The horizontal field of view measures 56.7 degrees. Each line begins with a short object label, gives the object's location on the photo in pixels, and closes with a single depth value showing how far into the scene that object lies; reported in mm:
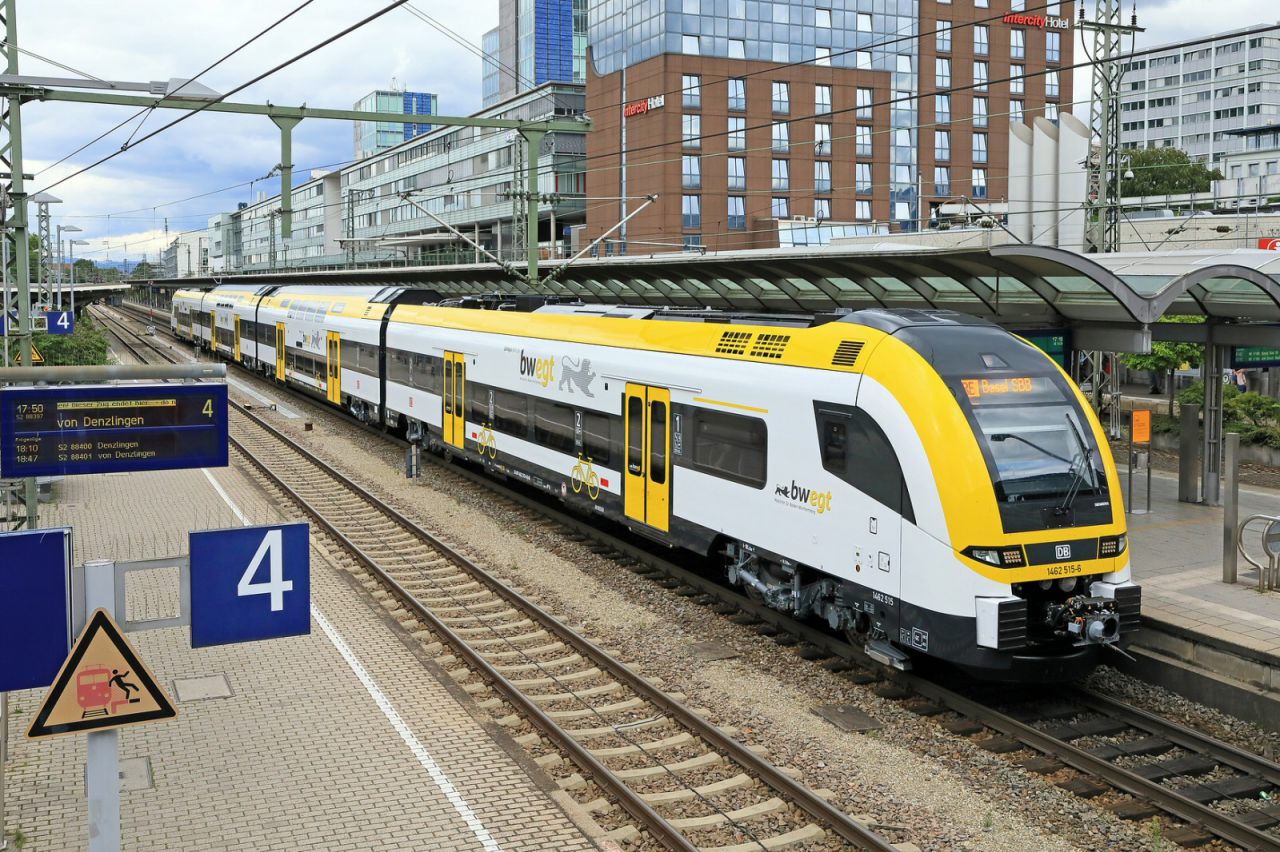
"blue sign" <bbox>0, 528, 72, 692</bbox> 5059
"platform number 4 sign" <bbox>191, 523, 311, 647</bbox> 5590
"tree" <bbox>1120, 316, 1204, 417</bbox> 30306
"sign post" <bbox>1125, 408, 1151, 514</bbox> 17234
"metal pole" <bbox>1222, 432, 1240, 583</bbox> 13070
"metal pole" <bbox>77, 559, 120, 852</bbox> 5211
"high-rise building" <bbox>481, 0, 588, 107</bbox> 116250
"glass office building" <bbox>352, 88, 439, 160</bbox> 140500
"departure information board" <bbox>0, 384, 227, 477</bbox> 6637
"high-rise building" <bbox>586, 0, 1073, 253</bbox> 60656
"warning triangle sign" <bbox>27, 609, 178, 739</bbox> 5047
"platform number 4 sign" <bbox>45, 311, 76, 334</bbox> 27422
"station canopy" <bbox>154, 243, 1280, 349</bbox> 14602
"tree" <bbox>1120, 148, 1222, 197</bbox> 73688
